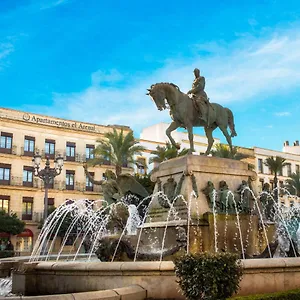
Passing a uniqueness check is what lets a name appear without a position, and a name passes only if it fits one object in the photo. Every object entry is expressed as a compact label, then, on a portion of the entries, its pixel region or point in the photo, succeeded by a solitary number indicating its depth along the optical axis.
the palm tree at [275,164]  52.62
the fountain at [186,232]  8.17
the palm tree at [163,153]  40.70
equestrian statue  13.21
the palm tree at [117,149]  41.88
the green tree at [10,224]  41.16
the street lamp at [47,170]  24.59
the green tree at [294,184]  58.28
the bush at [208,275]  6.14
